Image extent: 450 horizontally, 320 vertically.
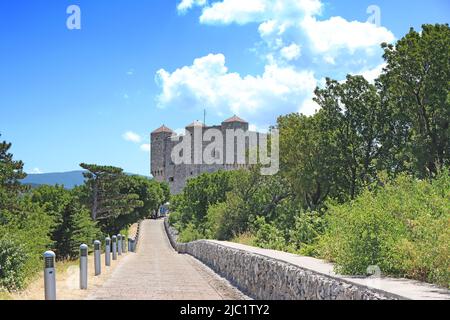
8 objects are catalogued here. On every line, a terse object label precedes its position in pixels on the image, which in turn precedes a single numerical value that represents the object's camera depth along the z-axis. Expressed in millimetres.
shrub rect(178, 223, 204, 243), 49062
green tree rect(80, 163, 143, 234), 65125
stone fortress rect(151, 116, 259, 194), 127500
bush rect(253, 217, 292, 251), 20081
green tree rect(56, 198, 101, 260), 40375
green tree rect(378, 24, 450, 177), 26953
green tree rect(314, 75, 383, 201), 31438
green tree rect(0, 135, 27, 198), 29719
